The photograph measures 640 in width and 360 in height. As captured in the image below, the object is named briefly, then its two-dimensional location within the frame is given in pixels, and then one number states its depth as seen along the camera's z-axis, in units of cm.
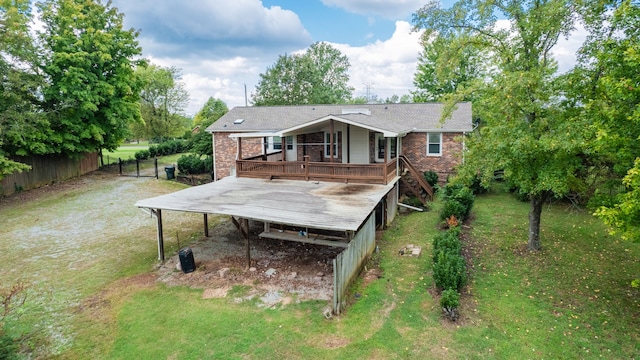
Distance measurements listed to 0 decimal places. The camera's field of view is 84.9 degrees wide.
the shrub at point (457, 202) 1334
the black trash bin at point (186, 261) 1038
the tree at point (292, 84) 4131
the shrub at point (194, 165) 2561
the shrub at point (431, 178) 1895
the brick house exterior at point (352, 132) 1720
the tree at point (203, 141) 2616
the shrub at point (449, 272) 821
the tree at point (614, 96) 609
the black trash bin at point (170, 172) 2371
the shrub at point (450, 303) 740
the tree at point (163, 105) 3962
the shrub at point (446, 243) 967
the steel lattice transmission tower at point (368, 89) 6378
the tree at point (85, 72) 1962
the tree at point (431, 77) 3628
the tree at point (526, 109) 876
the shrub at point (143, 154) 3281
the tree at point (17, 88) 1705
